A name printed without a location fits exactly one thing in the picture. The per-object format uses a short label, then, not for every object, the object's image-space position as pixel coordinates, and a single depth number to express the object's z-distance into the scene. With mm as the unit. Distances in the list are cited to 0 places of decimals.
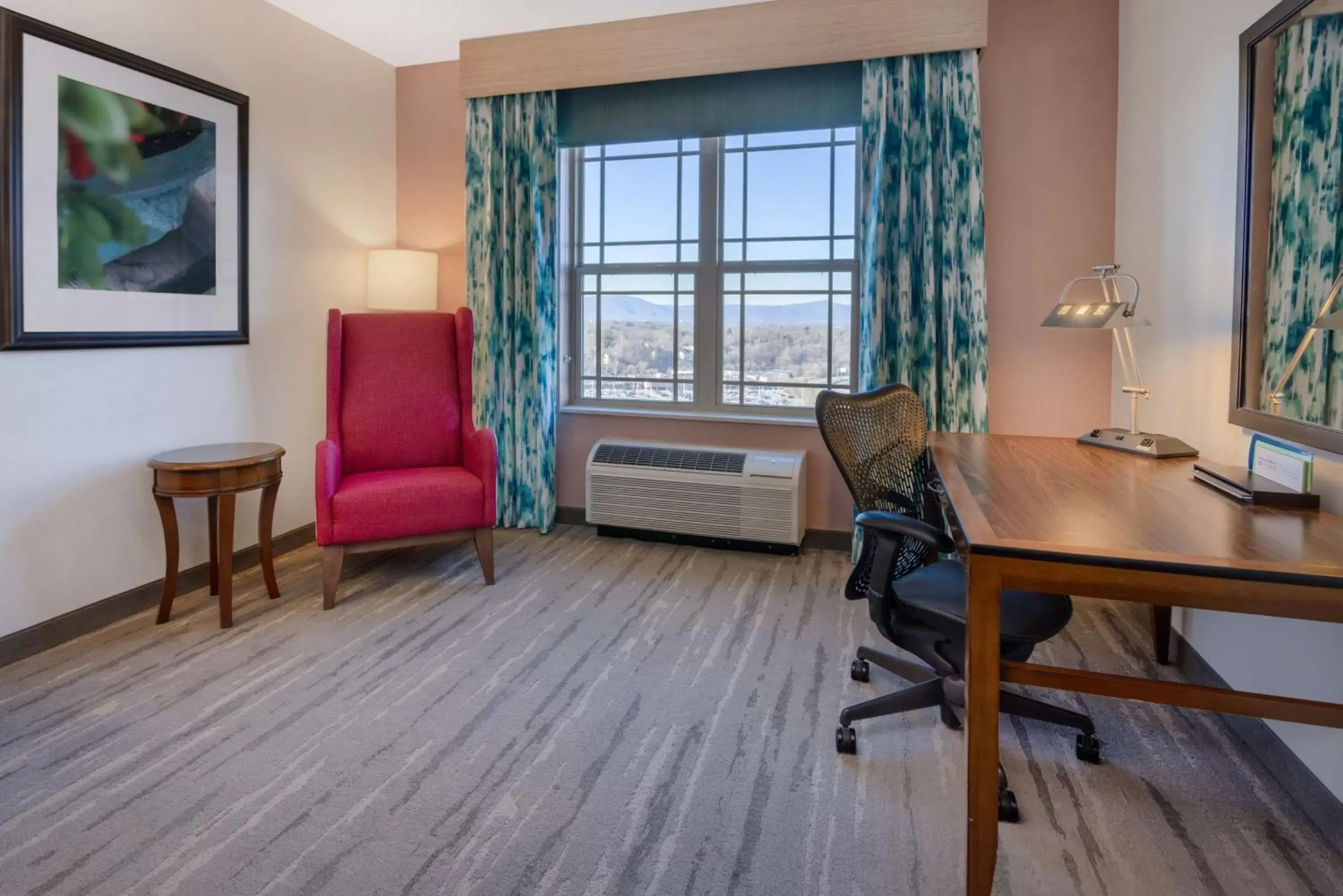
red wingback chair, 3209
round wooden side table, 2869
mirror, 1686
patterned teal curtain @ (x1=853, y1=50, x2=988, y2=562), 3555
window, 4059
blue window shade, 3793
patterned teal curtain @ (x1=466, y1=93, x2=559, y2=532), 4277
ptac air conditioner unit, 3867
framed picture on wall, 2611
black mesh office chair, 1854
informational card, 1708
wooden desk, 1282
